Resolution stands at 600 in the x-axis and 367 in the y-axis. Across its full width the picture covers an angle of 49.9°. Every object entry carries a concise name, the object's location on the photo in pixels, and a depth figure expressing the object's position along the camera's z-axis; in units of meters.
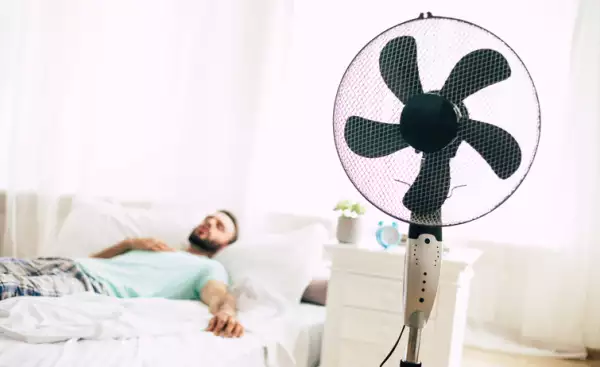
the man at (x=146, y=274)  2.04
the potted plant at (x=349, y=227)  2.25
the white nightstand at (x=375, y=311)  2.05
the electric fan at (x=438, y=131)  1.26
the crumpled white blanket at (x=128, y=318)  1.76
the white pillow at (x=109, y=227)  2.66
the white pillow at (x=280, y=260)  2.38
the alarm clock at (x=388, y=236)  2.18
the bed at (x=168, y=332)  1.69
